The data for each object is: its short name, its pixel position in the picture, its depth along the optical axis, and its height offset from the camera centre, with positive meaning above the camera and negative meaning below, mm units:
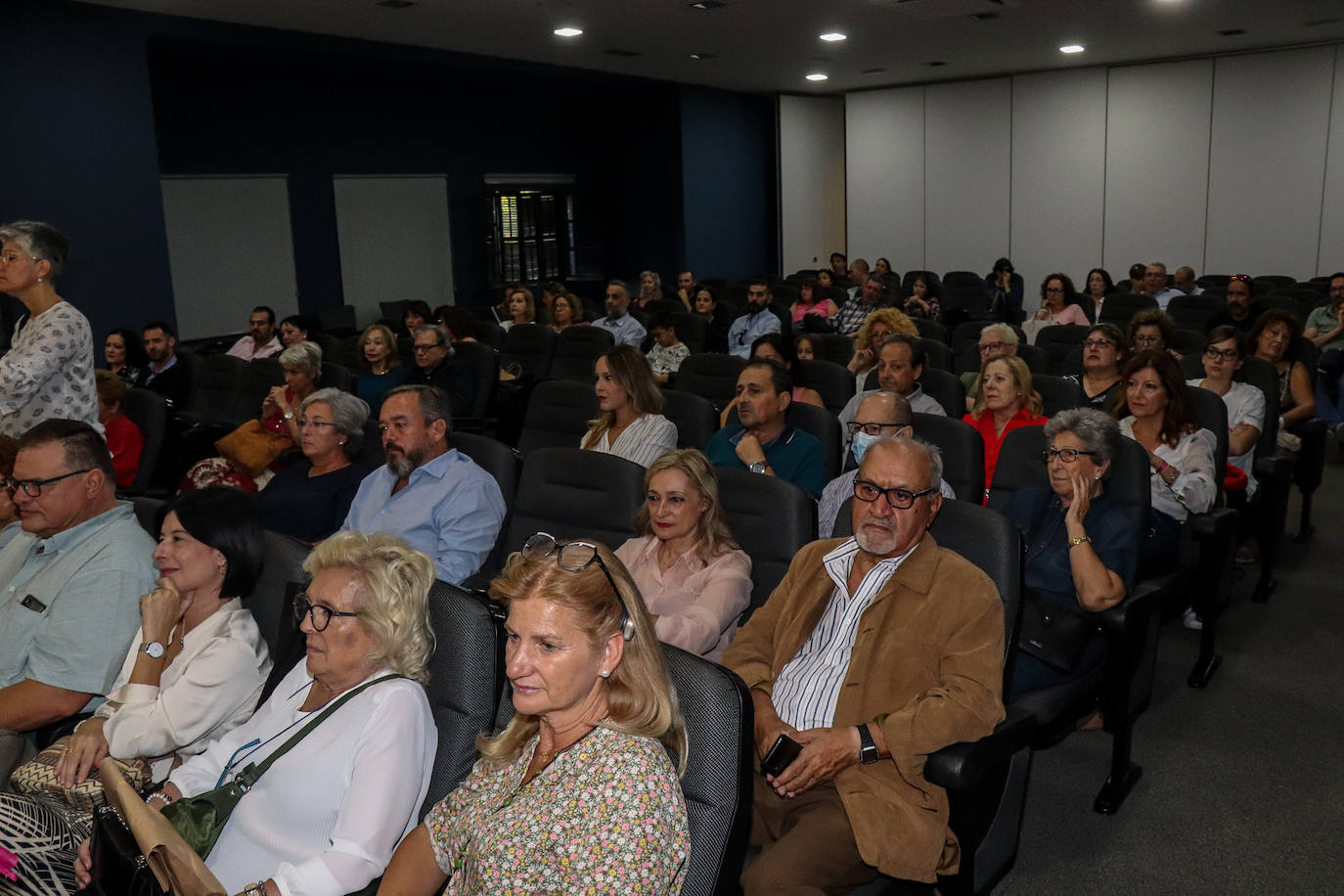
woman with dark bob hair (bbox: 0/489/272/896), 2066 -845
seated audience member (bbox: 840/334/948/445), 4562 -506
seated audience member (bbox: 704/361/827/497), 3789 -651
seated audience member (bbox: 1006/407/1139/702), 2600 -786
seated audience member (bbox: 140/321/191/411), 6488 -562
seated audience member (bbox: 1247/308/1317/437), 5316 -608
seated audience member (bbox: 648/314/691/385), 7316 -587
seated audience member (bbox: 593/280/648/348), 8289 -468
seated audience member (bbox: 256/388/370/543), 3537 -697
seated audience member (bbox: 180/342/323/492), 4586 -575
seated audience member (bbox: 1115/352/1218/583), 3424 -654
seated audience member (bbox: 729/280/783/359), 8273 -515
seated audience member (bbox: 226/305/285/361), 7711 -460
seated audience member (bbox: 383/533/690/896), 1466 -736
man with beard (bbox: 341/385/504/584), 3262 -701
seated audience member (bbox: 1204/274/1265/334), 7166 -419
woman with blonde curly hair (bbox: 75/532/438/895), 1793 -834
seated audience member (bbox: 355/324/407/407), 6012 -530
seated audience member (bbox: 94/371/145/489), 4469 -686
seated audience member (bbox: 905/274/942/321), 8445 -388
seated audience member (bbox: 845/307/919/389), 5680 -415
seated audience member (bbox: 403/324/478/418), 5730 -539
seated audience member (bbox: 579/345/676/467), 4160 -574
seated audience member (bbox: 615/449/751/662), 2666 -773
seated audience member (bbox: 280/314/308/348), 7410 -402
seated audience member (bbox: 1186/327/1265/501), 4332 -630
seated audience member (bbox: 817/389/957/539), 3430 -545
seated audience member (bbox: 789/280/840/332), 9717 -428
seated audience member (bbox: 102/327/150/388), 6664 -467
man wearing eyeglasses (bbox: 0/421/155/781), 2457 -727
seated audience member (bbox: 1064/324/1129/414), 4801 -490
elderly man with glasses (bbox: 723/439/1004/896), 1968 -867
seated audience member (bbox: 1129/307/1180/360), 5434 -419
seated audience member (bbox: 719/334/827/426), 4762 -432
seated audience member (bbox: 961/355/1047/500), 4102 -575
